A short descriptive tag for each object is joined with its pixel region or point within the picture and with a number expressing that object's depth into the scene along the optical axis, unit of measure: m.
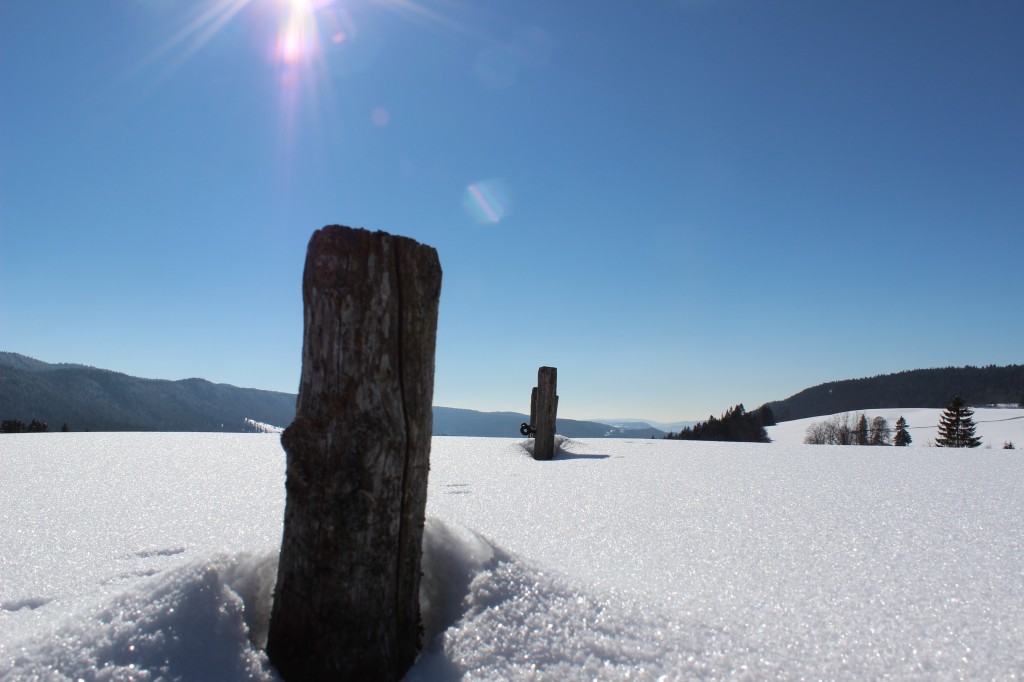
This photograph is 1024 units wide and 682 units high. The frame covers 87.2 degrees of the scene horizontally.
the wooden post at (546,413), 8.40
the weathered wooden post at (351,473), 1.57
